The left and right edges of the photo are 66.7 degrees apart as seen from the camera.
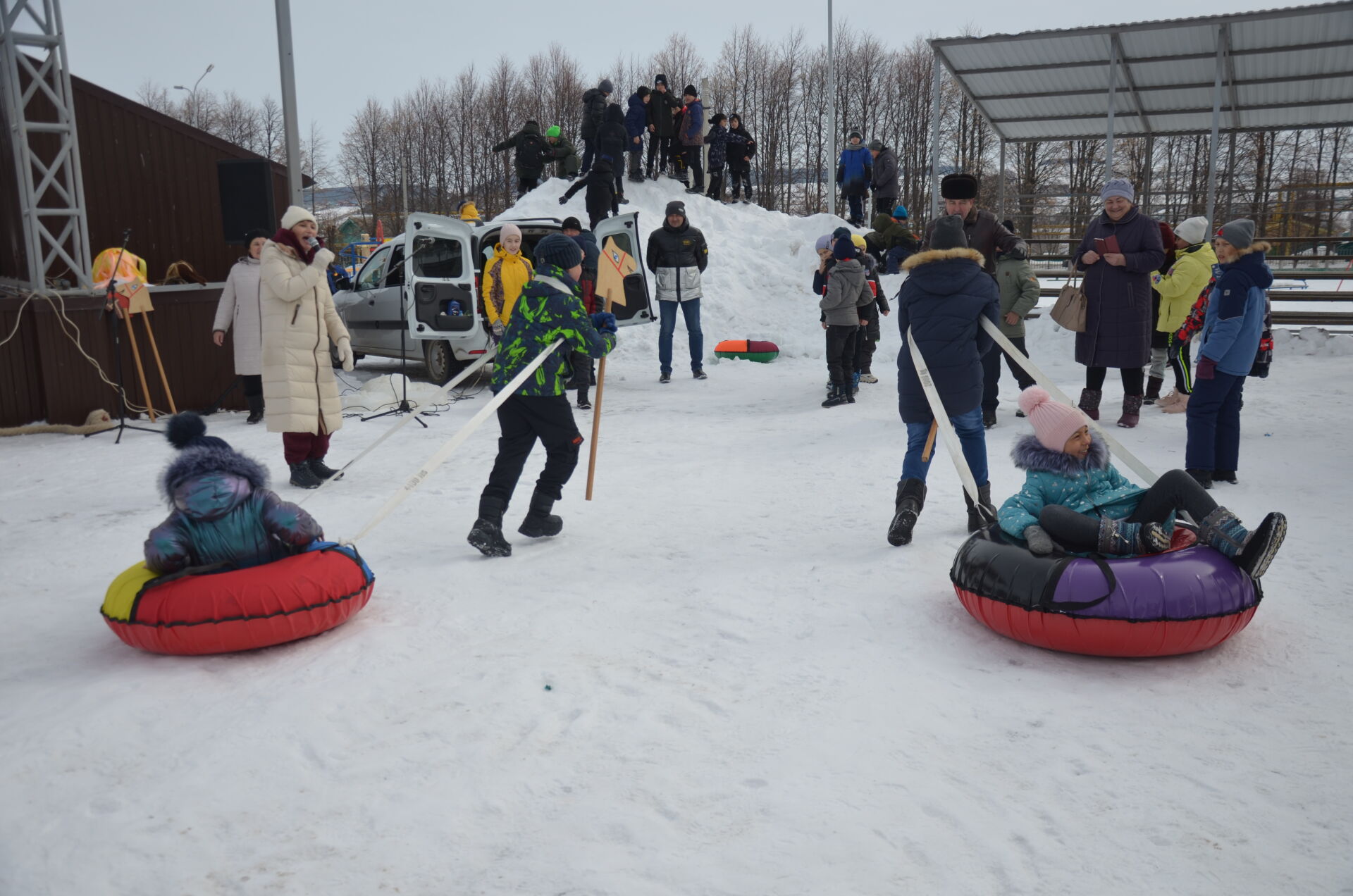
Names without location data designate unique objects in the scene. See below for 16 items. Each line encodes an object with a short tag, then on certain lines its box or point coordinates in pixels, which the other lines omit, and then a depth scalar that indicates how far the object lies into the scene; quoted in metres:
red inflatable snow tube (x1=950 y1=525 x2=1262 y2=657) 3.76
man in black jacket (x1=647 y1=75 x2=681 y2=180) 18.59
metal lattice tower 9.72
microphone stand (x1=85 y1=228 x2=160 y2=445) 9.20
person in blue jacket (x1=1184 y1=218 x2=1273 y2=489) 6.37
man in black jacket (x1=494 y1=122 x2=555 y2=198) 18.72
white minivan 11.57
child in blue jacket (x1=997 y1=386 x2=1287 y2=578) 4.15
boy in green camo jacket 5.58
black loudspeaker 10.40
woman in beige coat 6.82
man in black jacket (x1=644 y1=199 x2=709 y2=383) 12.20
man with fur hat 7.99
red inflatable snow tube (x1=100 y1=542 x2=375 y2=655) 4.01
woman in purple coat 8.09
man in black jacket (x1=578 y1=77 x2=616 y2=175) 16.16
